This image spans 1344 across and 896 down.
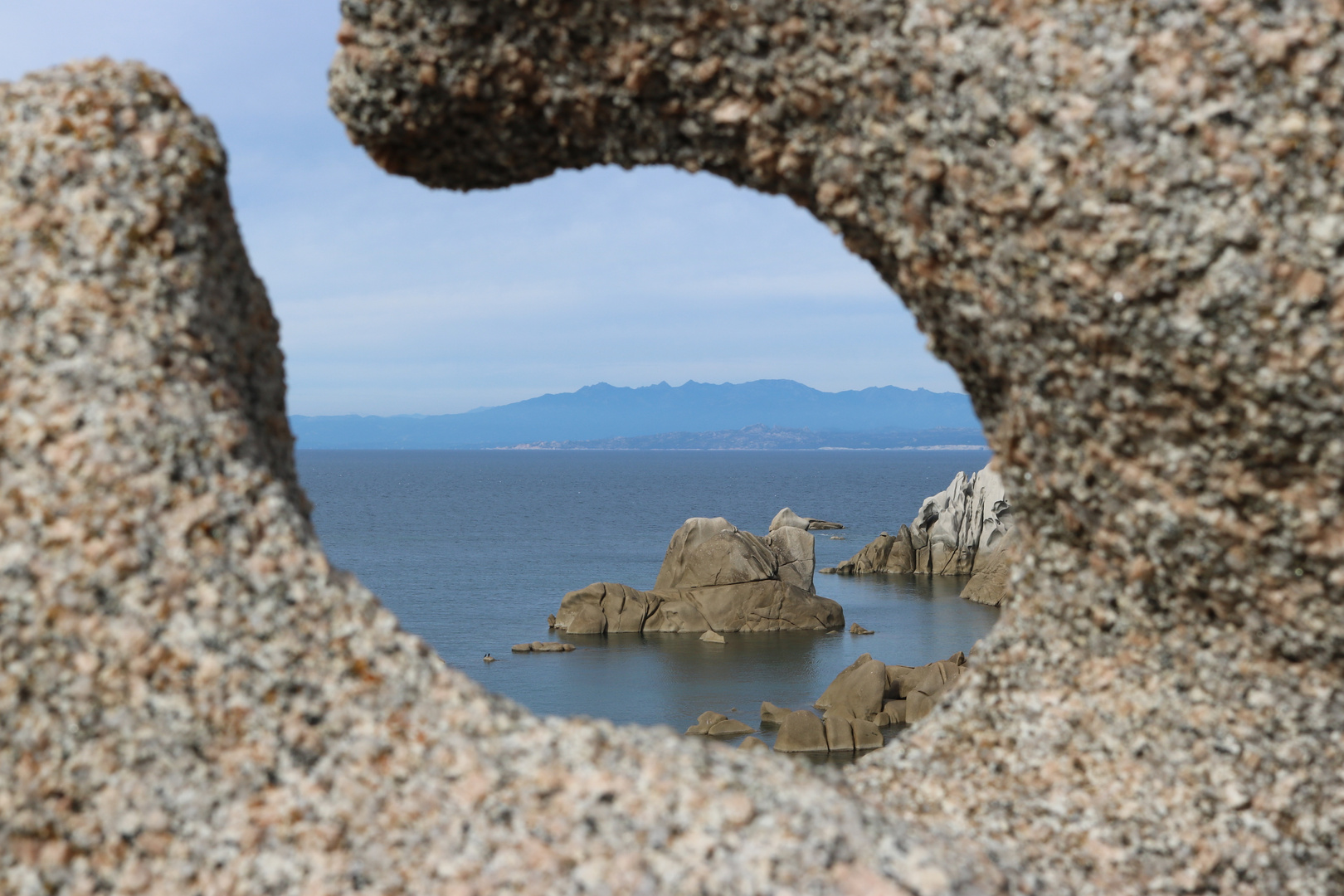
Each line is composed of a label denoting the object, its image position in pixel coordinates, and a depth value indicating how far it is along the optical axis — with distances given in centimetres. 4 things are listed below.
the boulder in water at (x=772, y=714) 4019
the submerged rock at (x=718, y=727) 3881
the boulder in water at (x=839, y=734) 3628
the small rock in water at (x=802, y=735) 3638
